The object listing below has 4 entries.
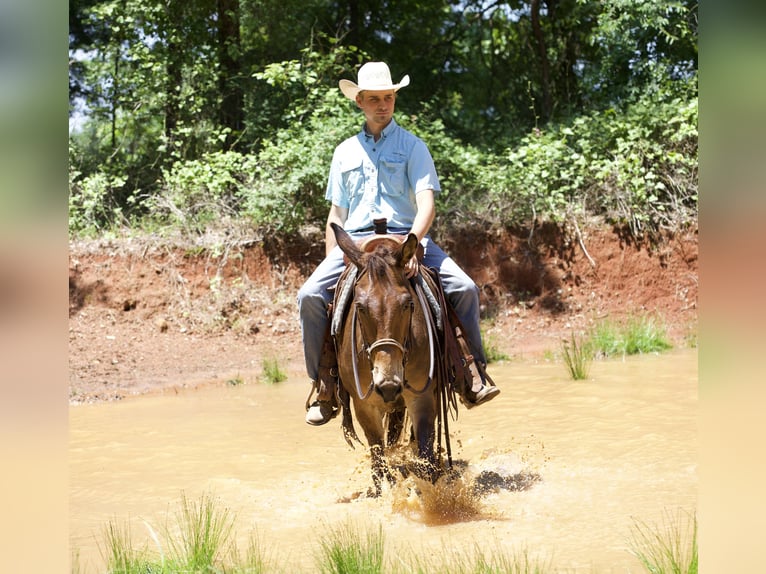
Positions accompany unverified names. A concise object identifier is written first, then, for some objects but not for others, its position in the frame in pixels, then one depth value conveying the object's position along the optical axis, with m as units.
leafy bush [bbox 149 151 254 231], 14.95
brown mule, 4.73
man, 5.73
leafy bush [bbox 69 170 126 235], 15.27
